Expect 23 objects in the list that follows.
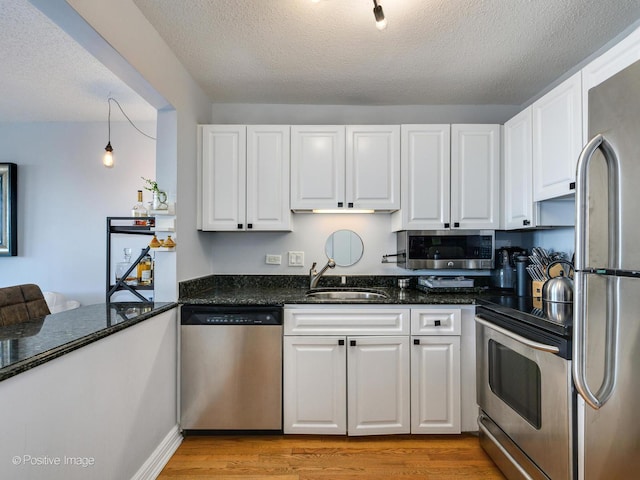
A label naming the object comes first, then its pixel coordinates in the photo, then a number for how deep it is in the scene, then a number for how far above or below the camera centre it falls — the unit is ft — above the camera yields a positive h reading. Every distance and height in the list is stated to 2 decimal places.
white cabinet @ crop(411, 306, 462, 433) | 6.79 -2.72
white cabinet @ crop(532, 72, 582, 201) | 5.61 +1.90
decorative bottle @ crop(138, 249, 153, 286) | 8.32 -0.78
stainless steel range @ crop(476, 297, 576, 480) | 4.38 -2.27
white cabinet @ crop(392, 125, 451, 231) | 7.93 +1.60
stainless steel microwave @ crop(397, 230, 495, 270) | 8.02 -0.14
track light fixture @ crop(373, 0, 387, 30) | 4.54 +3.15
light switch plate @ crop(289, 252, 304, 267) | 9.02 -0.48
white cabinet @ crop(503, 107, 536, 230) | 6.96 +1.55
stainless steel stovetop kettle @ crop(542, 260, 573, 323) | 5.49 -0.91
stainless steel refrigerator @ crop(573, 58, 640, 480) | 3.25 -0.29
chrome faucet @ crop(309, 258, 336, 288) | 8.51 -0.84
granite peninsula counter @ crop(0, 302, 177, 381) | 3.29 -1.16
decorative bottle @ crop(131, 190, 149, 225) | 8.10 +0.78
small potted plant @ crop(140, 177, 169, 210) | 6.67 +0.81
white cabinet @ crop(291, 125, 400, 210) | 7.99 +1.81
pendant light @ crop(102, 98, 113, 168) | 9.39 +2.34
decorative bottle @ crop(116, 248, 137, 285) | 8.33 -0.79
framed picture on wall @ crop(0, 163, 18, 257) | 10.52 +0.90
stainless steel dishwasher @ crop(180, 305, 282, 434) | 6.72 -2.61
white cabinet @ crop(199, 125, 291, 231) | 7.99 +1.68
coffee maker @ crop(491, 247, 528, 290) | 7.97 -0.58
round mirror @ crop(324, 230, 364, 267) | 9.05 -0.15
